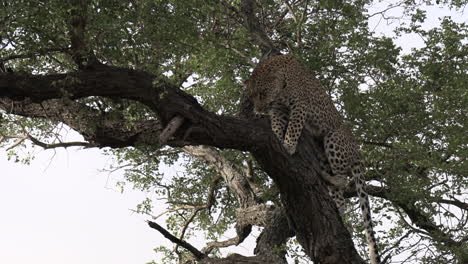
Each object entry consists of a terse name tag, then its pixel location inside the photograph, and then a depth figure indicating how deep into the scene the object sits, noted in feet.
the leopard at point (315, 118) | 55.11
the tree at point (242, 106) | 42.42
